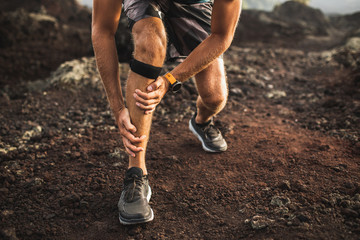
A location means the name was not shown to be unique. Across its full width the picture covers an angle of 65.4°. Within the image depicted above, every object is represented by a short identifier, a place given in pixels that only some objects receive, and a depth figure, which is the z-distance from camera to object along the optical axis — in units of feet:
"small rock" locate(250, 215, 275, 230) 5.76
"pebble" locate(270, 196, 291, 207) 6.42
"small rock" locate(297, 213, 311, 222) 5.80
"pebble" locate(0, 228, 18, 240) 5.46
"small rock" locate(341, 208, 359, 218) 5.74
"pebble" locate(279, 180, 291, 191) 6.87
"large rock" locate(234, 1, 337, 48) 35.58
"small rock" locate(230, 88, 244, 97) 14.46
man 5.97
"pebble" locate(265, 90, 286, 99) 14.80
